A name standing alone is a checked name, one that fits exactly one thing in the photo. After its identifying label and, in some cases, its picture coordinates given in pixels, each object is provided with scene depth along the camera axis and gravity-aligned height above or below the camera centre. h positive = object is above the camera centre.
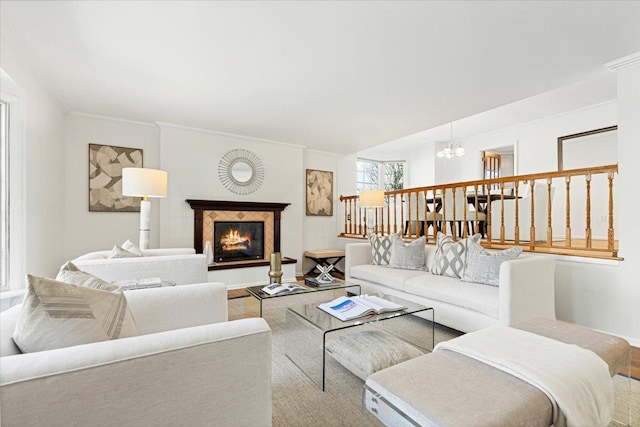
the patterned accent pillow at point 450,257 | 3.12 -0.46
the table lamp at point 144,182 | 3.01 +0.33
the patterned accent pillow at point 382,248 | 3.89 -0.44
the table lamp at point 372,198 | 4.84 +0.26
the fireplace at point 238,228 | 4.59 -0.21
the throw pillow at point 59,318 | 0.94 -0.33
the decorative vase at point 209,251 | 4.33 -0.52
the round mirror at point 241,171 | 4.89 +0.73
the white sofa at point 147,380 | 0.77 -0.47
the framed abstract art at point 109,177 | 4.06 +0.53
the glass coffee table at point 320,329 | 2.01 -1.03
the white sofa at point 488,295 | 2.37 -0.71
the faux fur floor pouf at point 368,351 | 1.81 -0.87
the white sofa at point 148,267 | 2.36 -0.43
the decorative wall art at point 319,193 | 5.91 +0.44
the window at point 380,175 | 7.70 +1.01
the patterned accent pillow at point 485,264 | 2.74 -0.46
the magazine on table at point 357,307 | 2.11 -0.68
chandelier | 5.59 +1.15
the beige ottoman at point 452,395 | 0.97 -0.63
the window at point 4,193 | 2.43 +0.18
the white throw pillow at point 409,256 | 3.66 -0.50
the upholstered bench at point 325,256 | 5.56 -0.77
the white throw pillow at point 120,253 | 2.63 -0.33
